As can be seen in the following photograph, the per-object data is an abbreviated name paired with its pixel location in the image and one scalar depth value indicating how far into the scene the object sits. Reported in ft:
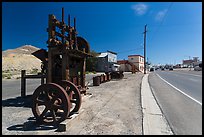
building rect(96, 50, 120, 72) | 118.85
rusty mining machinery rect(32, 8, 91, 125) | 10.34
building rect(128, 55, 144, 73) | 148.06
